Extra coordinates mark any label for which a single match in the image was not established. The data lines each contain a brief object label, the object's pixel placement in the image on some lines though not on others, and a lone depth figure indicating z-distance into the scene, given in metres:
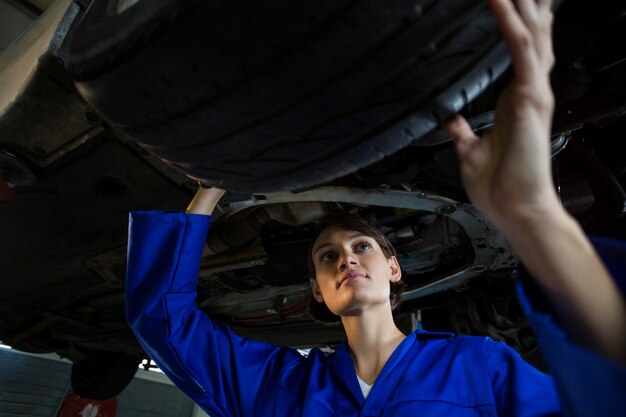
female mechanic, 0.32
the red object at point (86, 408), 4.07
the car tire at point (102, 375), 2.29
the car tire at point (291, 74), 0.34
